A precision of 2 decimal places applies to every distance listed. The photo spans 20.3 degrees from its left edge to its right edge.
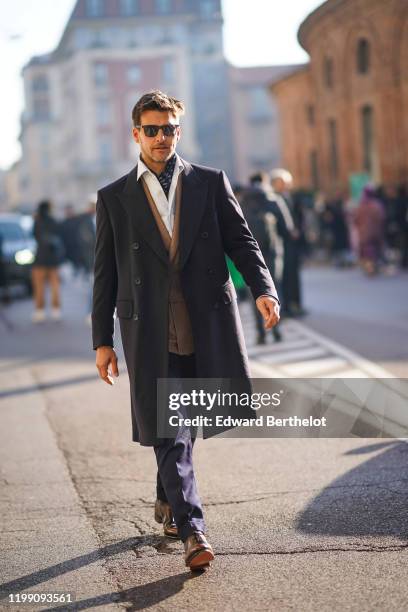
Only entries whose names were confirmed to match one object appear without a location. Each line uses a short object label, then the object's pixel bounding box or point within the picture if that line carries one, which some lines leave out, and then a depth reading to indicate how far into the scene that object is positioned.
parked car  24.16
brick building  33.75
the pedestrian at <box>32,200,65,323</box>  17.34
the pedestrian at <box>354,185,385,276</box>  23.02
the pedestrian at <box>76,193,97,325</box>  16.83
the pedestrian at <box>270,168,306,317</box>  14.58
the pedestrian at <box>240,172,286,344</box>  12.61
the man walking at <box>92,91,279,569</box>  4.62
